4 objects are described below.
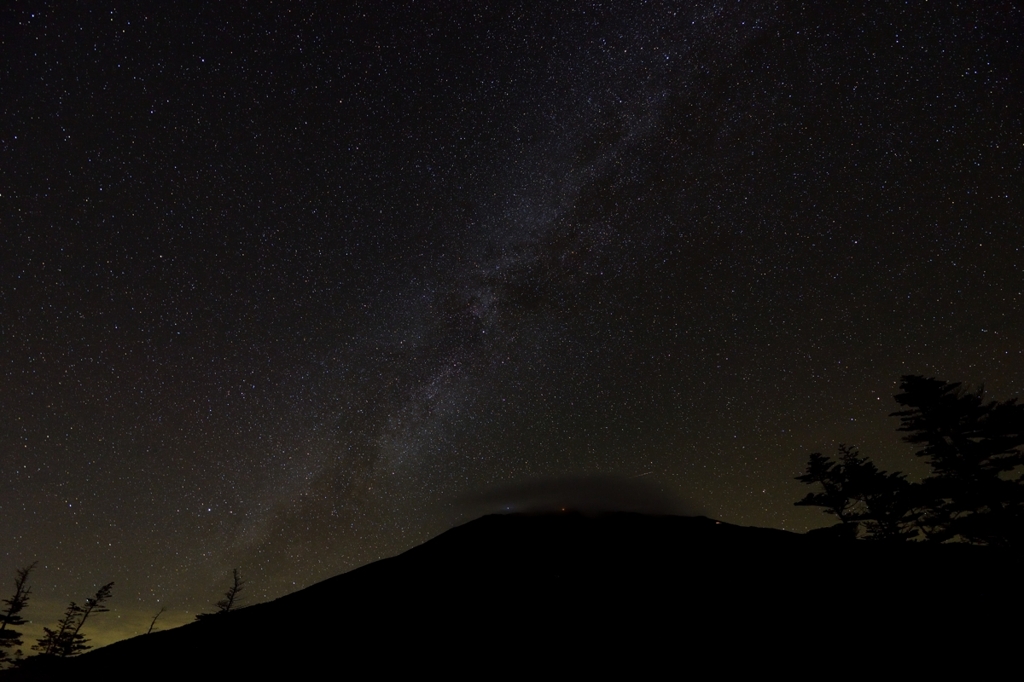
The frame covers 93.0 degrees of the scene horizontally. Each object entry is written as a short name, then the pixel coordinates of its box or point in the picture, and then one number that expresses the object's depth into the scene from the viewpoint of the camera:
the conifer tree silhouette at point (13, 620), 38.22
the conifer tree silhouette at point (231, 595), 47.34
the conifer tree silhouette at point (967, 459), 22.66
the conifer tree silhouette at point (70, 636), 43.05
